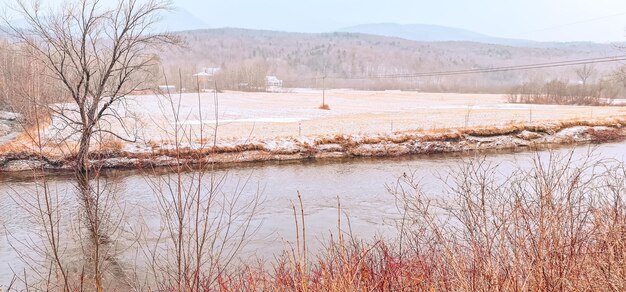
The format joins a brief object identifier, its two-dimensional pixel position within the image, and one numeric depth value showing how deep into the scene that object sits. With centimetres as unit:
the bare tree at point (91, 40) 1850
